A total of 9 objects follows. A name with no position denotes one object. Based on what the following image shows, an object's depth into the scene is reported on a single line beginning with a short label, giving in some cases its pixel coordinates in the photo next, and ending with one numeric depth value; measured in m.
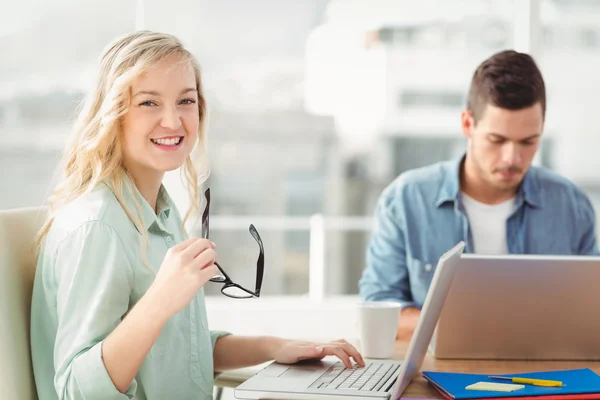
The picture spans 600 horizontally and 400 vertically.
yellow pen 2.19
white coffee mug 2.46
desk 2.36
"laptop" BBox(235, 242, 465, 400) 2.11
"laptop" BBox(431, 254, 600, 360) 2.41
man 3.03
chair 2.23
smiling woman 2.17
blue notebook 2.13
